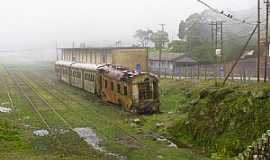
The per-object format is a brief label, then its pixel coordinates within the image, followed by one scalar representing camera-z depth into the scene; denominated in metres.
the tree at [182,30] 93.34
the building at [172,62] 68.38
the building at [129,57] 60.62
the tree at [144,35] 123.41
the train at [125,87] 30.88
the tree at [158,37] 107.69
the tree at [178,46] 84.64
